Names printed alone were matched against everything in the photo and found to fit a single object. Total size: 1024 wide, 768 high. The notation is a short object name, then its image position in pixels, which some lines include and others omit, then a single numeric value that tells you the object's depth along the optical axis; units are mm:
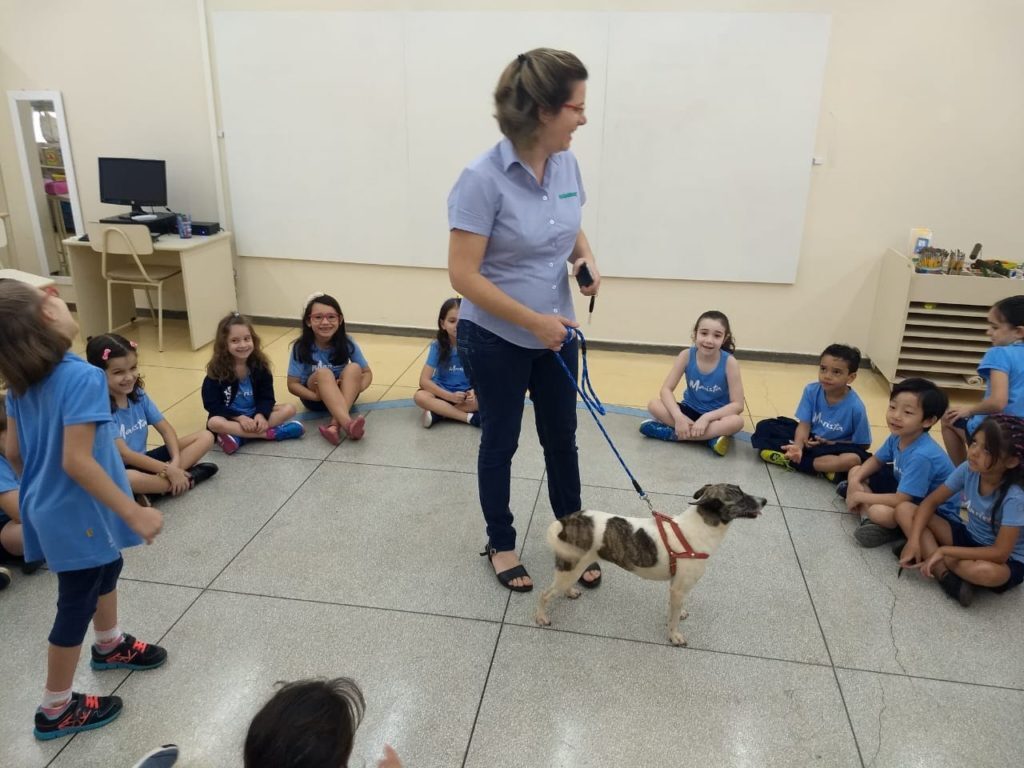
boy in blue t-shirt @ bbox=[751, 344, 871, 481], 3055
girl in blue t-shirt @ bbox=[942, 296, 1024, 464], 2617
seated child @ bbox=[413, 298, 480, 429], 3566
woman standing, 1792
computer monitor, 4777
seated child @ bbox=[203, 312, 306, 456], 3271
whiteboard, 4227
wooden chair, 4461
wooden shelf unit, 3938
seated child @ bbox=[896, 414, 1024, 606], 2184
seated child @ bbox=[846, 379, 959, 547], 2557
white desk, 4590
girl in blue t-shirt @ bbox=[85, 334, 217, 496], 2631
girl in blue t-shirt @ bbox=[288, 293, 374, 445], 3486
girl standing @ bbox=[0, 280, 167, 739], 1466
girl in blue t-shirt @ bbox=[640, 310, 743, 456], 3363
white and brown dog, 1960
